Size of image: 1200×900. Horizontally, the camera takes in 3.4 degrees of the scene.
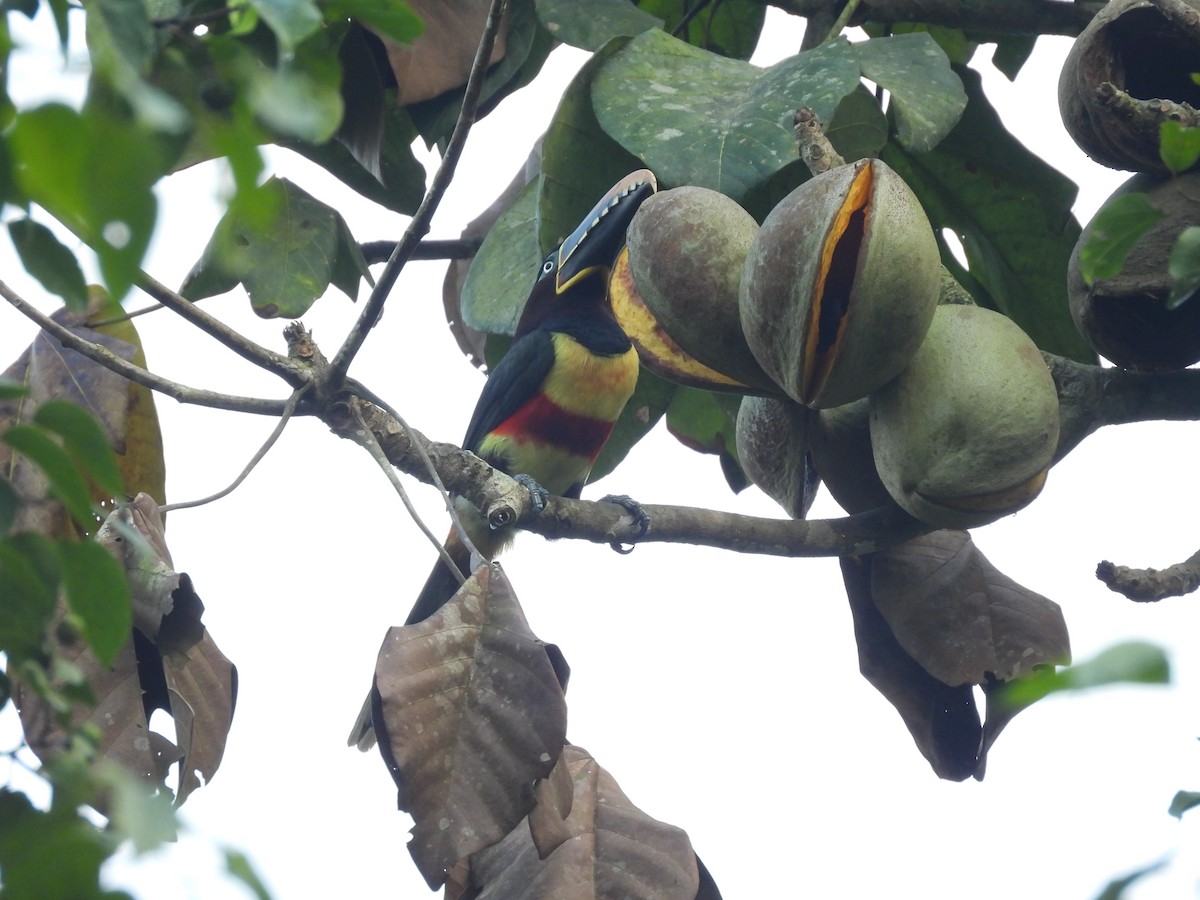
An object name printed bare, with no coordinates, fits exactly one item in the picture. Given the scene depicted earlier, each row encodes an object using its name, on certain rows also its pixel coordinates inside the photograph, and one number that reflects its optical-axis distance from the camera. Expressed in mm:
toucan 14130
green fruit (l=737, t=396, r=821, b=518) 13536
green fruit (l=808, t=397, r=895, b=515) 13495
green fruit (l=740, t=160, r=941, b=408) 13296
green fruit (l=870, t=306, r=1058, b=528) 13336
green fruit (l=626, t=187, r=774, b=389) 13393
